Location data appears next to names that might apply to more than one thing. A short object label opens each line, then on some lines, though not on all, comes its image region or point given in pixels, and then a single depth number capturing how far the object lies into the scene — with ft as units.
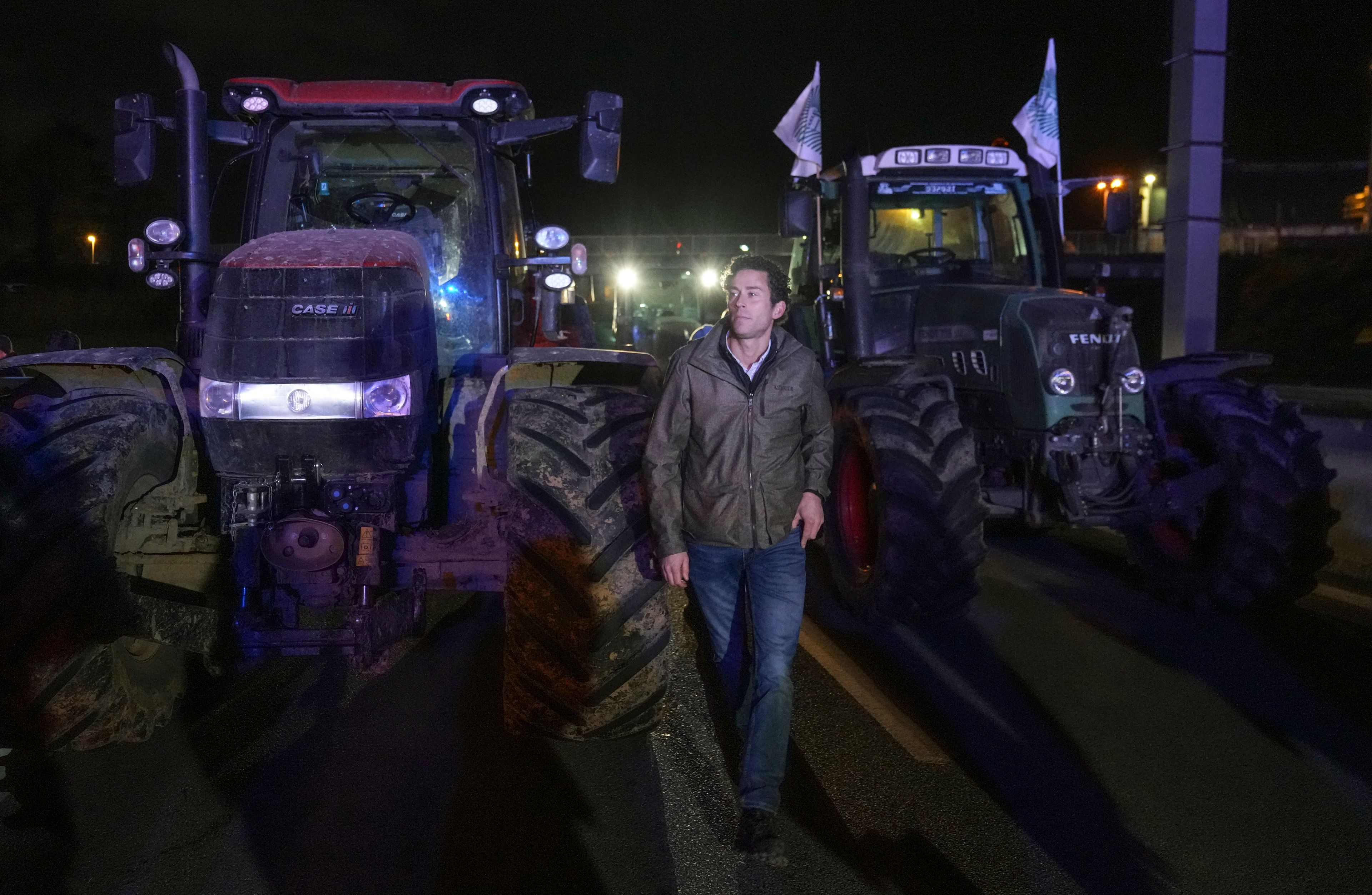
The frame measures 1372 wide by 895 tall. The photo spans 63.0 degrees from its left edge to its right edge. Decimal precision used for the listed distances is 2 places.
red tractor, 12.78
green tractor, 18.70
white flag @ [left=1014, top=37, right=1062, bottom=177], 26.25
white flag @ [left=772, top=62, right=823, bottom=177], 29.81
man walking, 12.16
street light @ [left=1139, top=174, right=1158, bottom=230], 171.53
